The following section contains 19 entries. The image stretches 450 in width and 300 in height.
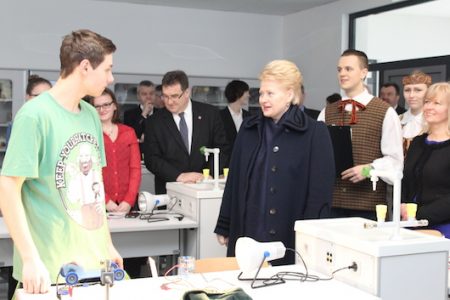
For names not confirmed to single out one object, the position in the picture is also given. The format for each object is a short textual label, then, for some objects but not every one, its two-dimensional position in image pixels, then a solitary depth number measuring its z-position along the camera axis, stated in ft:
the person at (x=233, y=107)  20.70
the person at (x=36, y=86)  12.96
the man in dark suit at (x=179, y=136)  14.24
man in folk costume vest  11.22
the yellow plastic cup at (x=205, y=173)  13.33
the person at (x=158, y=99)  23.41
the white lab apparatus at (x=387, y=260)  6.68
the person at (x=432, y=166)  10.09
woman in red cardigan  12.74
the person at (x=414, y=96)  14.89
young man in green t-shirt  6.11
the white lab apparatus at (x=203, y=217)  12.57
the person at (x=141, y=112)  22.24
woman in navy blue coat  8.88
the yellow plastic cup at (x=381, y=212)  7.38
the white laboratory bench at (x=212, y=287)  6.40
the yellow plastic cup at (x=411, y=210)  7.74
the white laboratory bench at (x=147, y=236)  12.00
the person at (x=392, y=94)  20.17
